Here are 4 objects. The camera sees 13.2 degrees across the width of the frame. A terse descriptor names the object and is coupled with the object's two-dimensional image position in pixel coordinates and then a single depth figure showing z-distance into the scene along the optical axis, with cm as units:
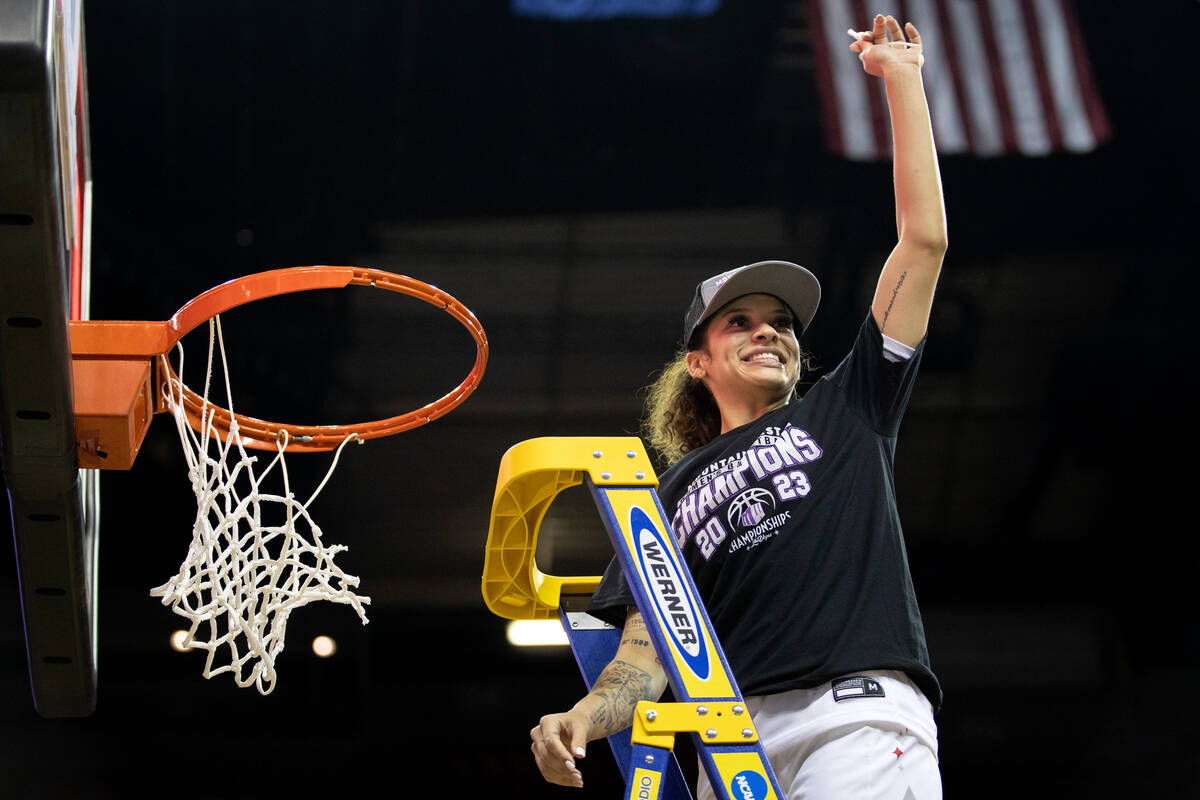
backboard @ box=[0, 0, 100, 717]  597
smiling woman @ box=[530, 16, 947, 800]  631
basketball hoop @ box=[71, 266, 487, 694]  640
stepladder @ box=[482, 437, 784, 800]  606
